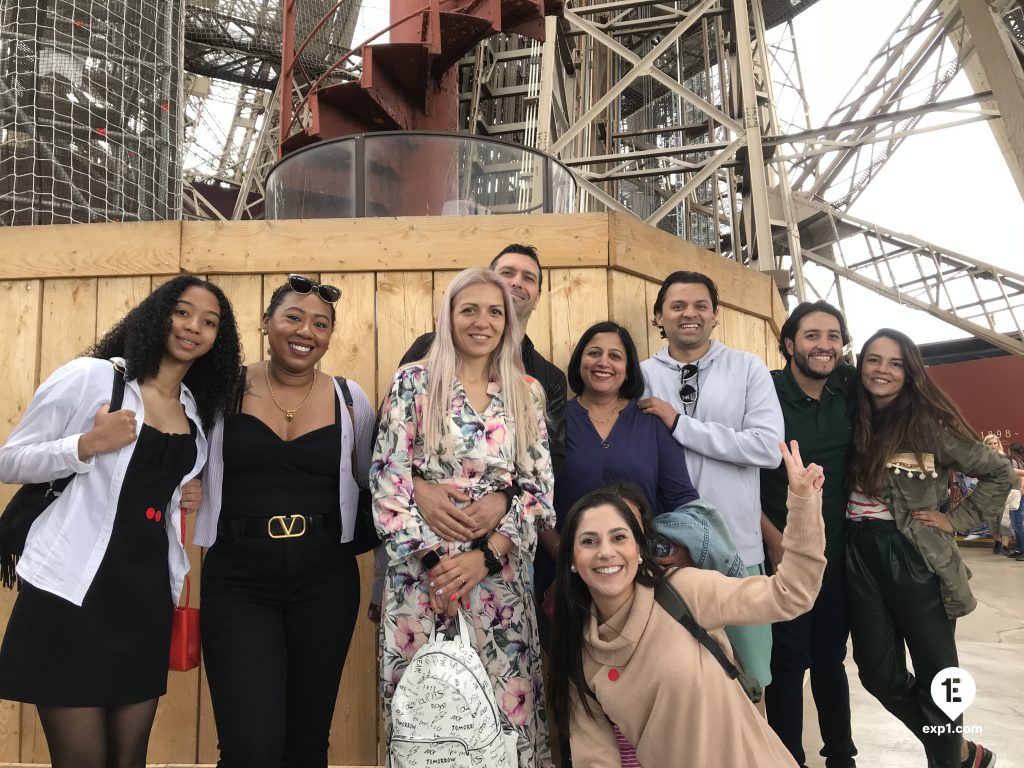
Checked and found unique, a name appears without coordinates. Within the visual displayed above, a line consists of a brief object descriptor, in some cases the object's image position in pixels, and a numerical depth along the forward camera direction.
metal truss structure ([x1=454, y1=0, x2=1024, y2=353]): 6.86
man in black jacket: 2.00
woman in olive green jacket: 2.63
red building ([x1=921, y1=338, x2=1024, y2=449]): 13.01
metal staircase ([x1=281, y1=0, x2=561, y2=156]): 5.11
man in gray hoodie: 2.59
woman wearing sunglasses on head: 1.95
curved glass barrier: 3.87
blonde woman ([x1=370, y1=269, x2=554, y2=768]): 1.98
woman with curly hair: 1.80
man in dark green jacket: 2.79
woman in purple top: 2.45
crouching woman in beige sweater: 1.90
